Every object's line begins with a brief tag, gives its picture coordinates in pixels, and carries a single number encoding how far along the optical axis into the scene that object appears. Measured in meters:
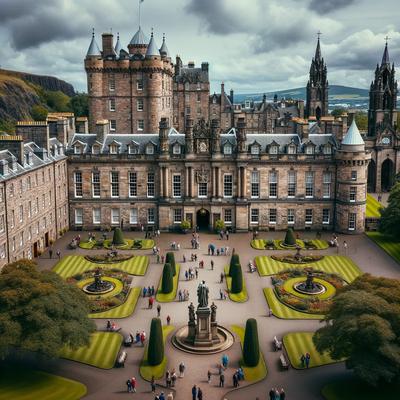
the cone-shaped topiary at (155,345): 35.16
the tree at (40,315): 30.89
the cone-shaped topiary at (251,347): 35.03
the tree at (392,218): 61.22
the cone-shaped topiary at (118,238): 62.12
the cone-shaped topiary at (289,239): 61.76
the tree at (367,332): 29.28
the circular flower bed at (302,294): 44.45
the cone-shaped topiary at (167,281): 48.06
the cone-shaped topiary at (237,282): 47.81
